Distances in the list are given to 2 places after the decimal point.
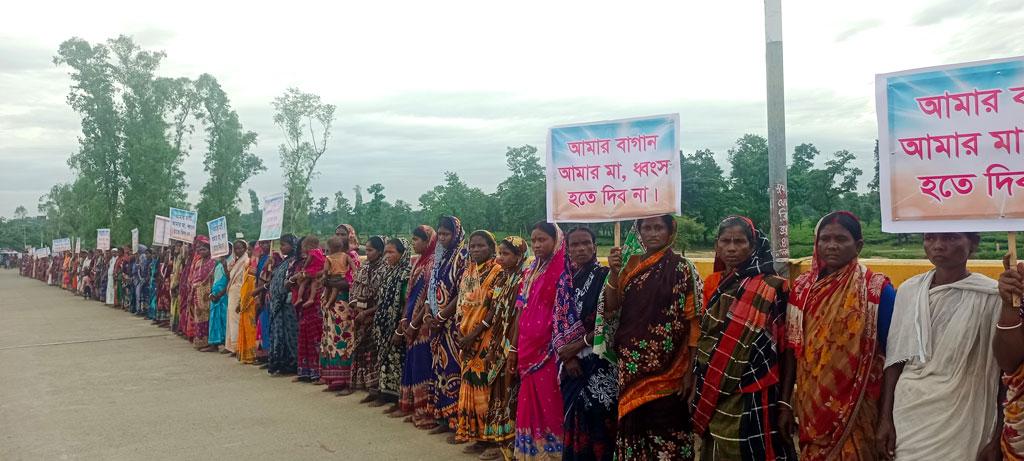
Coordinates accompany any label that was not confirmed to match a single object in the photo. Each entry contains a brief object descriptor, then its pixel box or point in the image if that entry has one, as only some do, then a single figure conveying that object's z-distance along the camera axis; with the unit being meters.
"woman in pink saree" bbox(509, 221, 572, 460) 4.50
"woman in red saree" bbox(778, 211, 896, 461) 3.05
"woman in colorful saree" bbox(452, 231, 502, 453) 5.34
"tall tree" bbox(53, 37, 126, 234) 35.19
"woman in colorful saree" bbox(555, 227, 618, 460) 4.12
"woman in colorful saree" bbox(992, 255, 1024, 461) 2.56
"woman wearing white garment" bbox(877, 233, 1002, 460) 2.79
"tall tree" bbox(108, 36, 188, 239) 35.16
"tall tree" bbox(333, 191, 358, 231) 41.47
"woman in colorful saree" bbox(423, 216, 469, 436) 5.81
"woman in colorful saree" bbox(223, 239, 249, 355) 10.38
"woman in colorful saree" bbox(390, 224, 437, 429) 6.14
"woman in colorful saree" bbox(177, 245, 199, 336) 12.63
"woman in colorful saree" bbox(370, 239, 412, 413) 6.72
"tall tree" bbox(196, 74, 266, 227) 39.75
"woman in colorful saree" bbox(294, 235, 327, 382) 8.22
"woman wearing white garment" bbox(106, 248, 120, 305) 21.33
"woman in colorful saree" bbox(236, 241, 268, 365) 9.69
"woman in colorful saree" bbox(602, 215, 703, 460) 3.66
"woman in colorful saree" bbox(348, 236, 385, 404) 7.02
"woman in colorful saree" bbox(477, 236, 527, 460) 5.06
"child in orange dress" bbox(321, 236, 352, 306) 7.70
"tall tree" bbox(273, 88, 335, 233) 38.81
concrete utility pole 5.58
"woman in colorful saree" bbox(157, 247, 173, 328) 15.20
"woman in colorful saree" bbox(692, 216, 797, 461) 3.27
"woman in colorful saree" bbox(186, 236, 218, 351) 11.48
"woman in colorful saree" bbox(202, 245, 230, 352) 10.94
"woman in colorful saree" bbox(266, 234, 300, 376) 8.71
